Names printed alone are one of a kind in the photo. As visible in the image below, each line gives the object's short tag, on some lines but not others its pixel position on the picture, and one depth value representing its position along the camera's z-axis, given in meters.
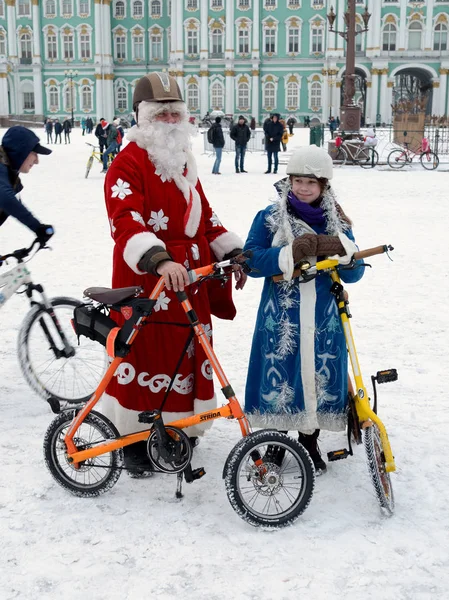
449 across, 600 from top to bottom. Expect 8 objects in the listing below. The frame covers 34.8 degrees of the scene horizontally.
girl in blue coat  2.58
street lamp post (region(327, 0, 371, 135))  17.11
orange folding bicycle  2.35
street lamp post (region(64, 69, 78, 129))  55.50
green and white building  51.81
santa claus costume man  2.57
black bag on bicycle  2.52
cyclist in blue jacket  3.30
